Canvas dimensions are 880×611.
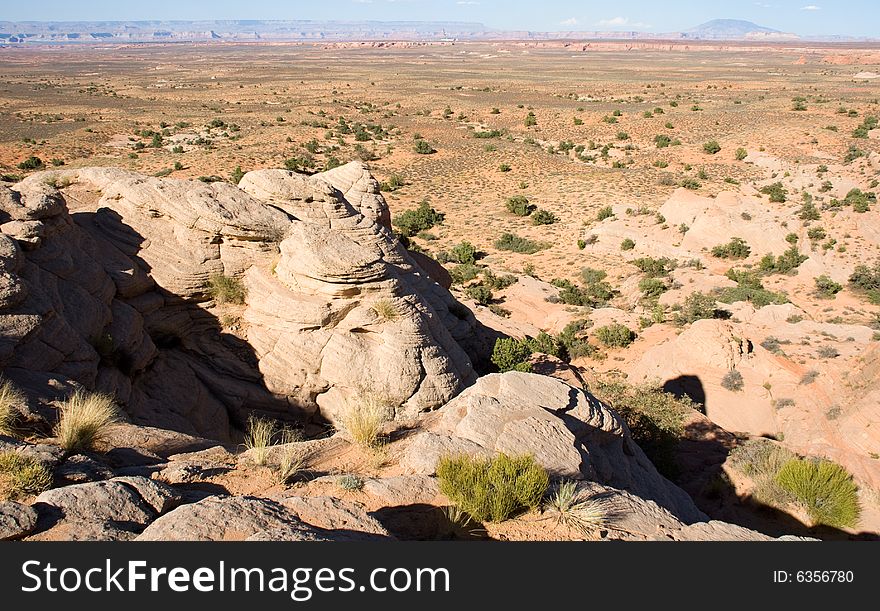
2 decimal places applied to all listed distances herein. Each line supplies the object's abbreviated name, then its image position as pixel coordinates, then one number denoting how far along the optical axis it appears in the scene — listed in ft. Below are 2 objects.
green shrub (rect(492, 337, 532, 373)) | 49.57
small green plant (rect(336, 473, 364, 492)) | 22.34
